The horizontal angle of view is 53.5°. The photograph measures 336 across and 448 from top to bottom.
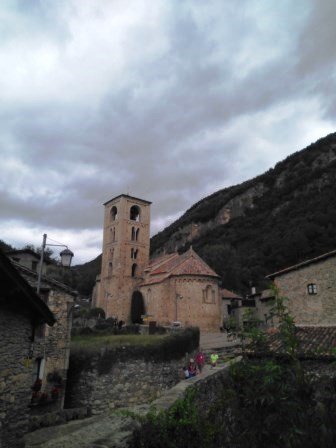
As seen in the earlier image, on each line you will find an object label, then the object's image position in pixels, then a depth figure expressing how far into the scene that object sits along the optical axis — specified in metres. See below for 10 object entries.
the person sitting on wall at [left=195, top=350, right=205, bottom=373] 18.17
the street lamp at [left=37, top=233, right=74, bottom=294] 12.24
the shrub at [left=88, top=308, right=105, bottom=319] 46.90
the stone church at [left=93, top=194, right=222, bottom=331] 36.72
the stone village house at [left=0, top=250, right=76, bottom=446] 14.59
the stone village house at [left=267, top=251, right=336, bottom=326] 19.17
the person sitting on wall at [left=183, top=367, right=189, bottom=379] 17.17
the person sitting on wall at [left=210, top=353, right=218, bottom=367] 17.18
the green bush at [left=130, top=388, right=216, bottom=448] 6.29
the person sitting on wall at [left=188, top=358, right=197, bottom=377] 16.89
